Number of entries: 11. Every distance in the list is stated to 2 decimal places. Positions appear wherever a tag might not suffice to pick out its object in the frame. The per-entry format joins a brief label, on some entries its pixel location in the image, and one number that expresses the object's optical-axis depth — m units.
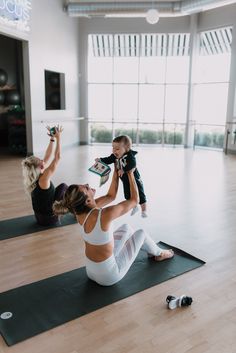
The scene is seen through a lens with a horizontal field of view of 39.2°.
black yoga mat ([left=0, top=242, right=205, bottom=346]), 2.16
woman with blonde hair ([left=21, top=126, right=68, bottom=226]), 3.61
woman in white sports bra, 2.29
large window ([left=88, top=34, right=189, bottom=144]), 10.93
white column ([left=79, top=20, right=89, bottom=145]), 10.80
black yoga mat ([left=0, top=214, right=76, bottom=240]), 3.70
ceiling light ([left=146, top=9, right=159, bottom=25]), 7.22
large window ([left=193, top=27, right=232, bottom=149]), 10.08
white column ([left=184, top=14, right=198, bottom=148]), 10.29
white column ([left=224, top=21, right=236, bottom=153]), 9.61
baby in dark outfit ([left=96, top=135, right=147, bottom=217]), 2.76
